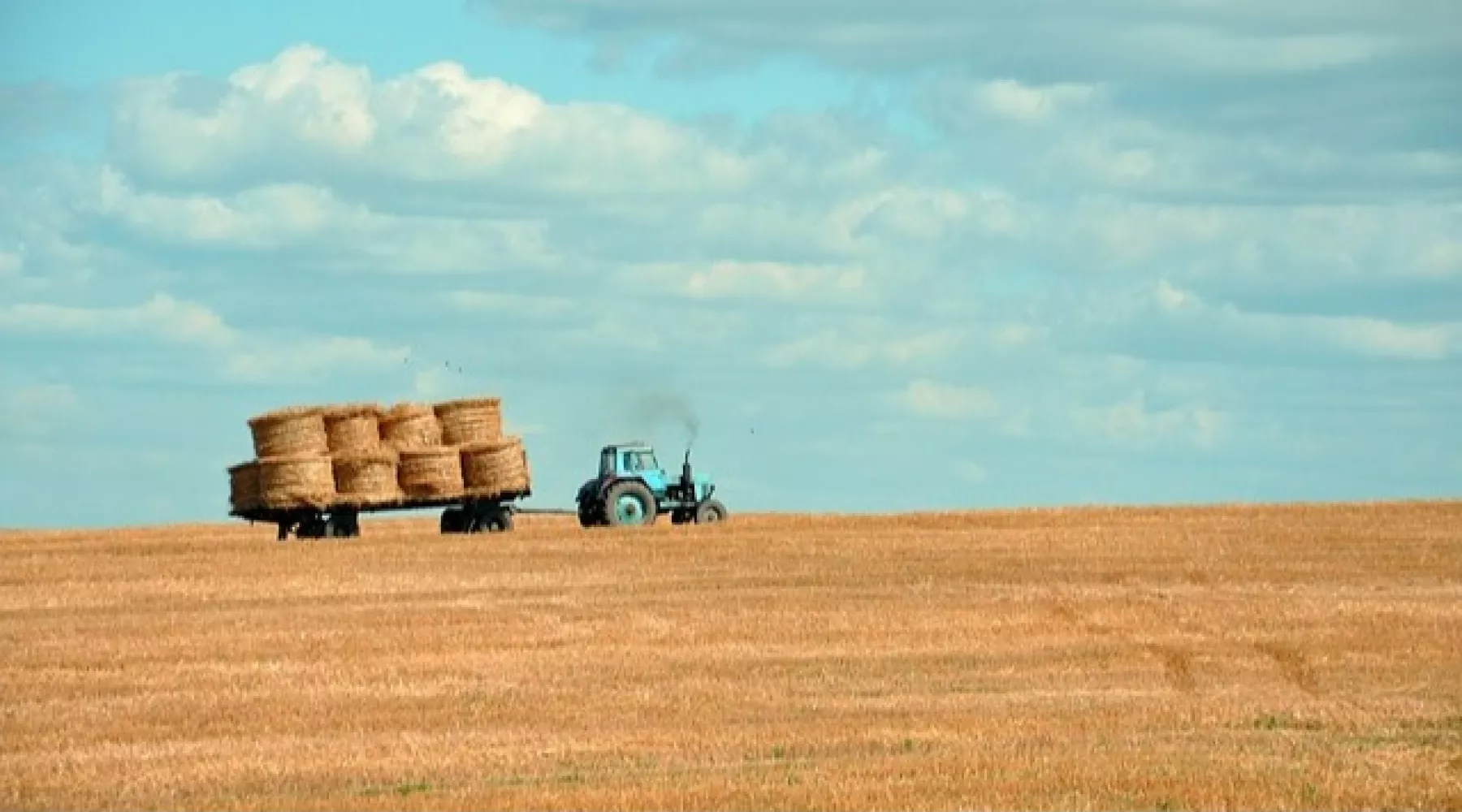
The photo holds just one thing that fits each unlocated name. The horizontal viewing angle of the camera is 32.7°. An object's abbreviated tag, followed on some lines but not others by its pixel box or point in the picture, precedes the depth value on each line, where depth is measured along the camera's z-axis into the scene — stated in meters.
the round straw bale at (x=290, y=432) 35.31
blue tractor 38.69
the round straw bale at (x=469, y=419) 36.72
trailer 36.25
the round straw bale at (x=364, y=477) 35.81
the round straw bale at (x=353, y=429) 35.69
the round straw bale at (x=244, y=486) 36.06
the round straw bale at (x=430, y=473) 36.25
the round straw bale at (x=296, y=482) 35.47
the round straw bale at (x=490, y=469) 36.91
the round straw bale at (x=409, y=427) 36.31
